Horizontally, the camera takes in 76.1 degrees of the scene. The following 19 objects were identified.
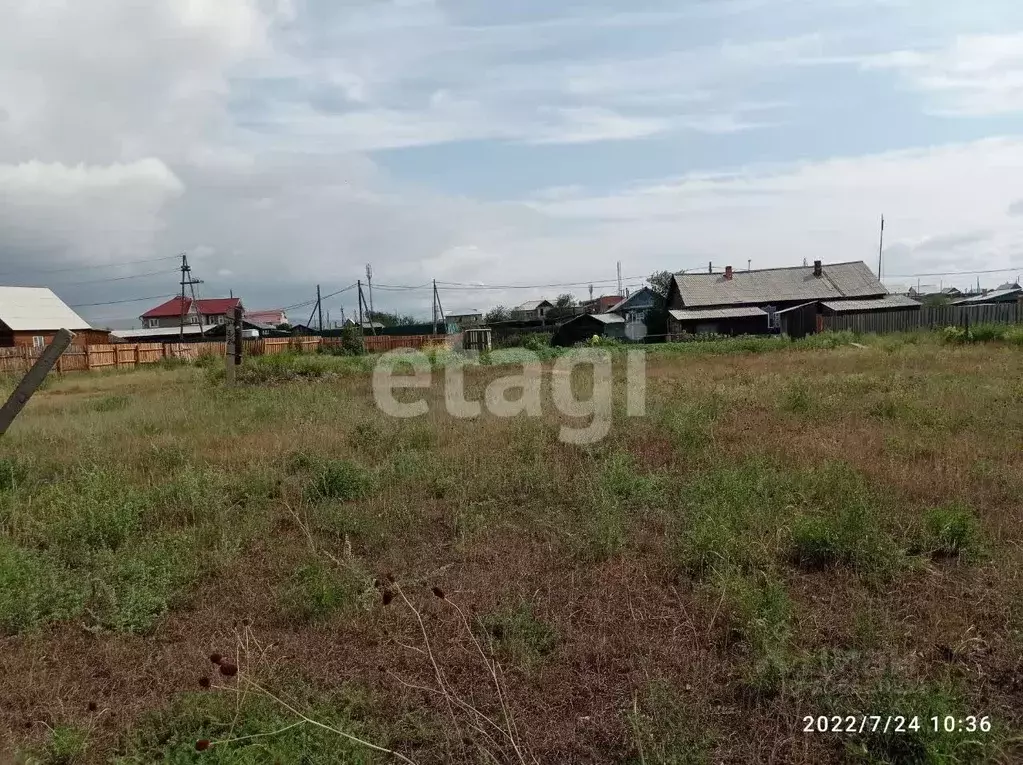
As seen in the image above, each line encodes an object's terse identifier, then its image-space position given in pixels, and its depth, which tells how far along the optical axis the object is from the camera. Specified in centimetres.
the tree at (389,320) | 6769
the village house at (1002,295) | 4970
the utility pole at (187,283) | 4531
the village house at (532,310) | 6494
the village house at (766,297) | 3934
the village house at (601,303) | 7175
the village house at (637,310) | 4200
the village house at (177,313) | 6431
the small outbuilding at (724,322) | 3950
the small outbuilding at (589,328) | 4402
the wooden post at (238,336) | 1341
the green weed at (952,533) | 387
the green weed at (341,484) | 540
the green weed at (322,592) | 347
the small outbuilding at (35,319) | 3459
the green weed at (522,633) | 305
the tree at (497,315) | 6478
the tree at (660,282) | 5190
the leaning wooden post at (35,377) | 425
